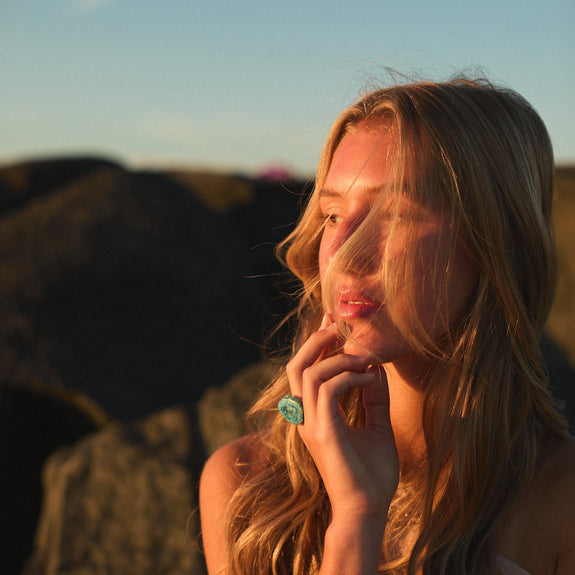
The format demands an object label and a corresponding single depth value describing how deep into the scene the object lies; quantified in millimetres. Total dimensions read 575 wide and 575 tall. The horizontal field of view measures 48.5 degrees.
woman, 2025
